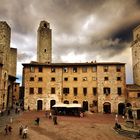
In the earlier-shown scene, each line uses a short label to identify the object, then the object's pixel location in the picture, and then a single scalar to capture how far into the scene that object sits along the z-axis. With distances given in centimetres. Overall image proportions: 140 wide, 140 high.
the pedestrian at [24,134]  1620
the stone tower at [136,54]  3319
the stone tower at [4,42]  2888
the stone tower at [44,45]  4351
